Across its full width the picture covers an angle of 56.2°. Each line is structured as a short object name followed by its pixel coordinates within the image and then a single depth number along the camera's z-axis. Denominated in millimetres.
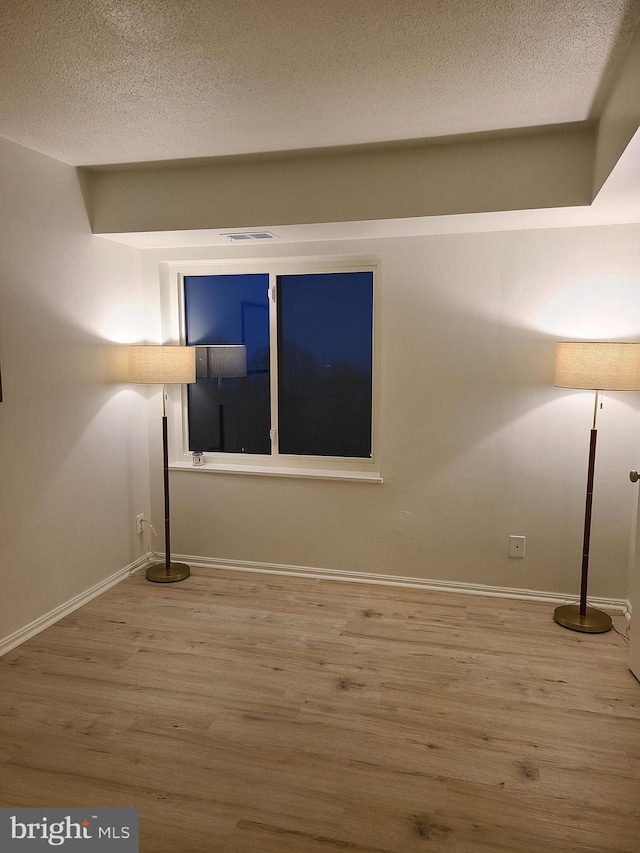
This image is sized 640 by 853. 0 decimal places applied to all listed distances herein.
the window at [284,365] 3951
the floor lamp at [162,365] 3680
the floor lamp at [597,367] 2996
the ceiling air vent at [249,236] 3502
